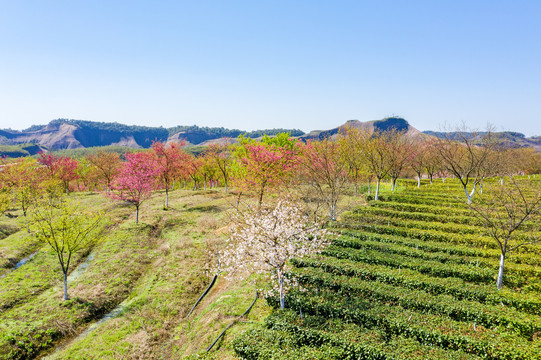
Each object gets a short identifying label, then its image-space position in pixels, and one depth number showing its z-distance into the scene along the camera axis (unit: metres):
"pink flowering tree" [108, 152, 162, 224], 36.31
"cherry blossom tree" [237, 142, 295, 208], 33.34
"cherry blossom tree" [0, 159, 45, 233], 35.30
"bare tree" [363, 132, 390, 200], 39.34
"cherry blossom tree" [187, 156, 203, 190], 63.57
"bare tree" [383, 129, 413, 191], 40.55
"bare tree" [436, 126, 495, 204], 35.47
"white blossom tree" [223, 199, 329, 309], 15.30
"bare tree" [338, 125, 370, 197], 37.31
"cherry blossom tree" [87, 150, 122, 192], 60.38
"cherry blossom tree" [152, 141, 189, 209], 44.94
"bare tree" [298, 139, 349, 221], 29.68
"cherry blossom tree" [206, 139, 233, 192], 54.62
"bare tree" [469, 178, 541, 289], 16.67
